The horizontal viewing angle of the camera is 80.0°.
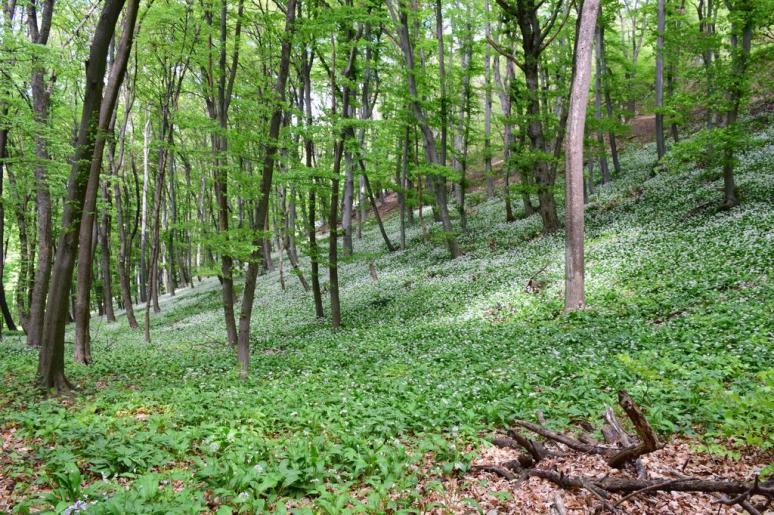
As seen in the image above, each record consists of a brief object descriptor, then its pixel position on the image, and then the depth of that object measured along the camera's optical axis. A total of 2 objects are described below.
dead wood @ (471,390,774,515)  3.55
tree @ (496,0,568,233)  17.30
